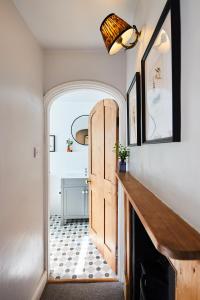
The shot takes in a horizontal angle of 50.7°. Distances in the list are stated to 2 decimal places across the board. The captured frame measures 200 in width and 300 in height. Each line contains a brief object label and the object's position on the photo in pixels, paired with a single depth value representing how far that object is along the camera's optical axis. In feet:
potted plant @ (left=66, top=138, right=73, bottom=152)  13.96
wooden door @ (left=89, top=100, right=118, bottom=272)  7.92
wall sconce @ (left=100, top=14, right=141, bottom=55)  4.25
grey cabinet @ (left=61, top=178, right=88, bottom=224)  12.16
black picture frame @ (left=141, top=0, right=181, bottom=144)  2.39
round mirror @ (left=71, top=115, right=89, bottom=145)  14.03
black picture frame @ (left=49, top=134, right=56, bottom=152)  13.89
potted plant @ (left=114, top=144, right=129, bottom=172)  6.63
